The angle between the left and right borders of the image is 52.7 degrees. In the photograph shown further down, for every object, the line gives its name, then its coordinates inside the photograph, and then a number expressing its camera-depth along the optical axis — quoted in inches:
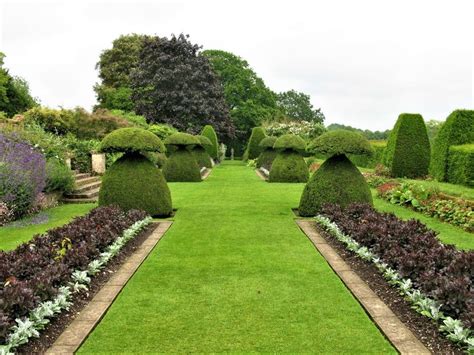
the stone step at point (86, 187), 601.0
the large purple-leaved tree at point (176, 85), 1542.8
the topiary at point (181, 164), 818.2
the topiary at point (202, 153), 1139.3
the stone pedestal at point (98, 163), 787.4
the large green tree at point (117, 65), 1840.6
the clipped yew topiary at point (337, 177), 432.5
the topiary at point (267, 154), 1064.2
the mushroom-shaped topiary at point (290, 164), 796.0
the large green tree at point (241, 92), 1989.4
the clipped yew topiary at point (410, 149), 743.7
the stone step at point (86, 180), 651.9
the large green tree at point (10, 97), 1441.2
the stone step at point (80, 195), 588.7
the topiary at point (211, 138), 1430.9
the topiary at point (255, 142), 1475.1
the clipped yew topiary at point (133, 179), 436.8
